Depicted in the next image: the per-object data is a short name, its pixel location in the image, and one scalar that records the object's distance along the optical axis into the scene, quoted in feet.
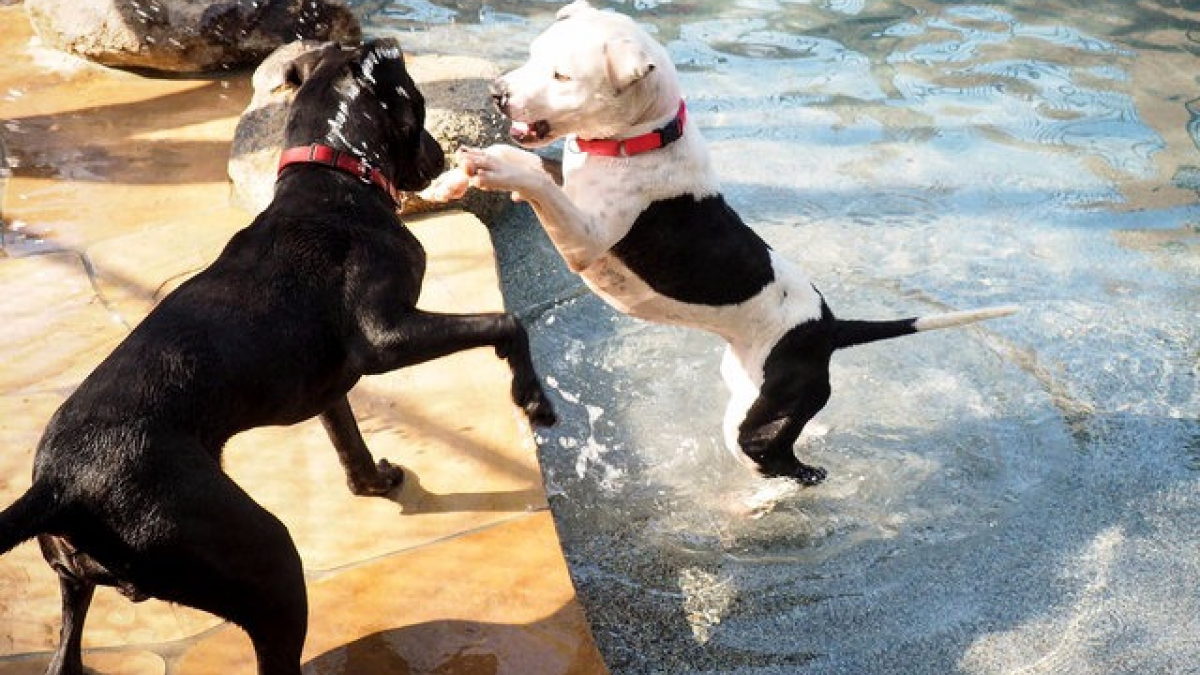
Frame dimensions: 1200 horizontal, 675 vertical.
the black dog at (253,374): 9.13
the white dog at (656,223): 12.31
